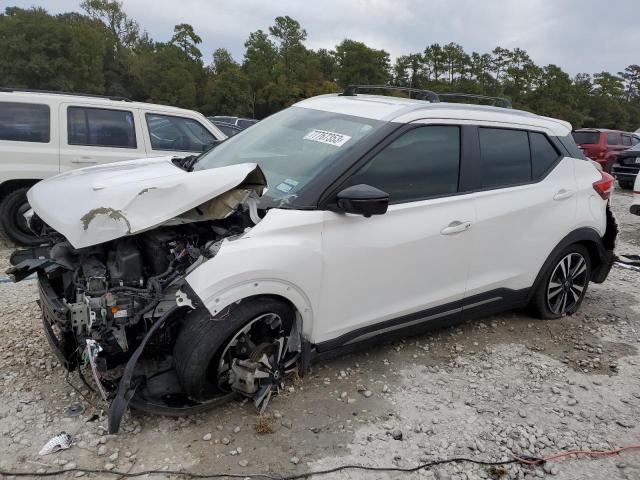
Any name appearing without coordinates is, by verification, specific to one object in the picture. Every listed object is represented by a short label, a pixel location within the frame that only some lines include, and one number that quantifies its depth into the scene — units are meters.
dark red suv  16.05
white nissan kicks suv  2.58
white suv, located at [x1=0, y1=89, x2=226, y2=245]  5.93
